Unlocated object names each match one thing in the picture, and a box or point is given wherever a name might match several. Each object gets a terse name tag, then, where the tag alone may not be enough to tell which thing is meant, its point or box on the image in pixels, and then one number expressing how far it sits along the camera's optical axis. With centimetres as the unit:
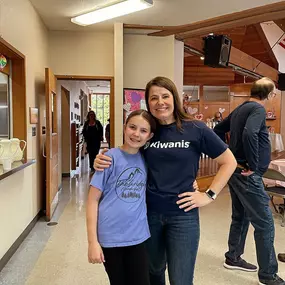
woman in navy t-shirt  151
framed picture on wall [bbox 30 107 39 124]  372
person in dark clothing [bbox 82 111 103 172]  799
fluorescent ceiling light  342
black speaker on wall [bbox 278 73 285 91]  956
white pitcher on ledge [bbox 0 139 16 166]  262
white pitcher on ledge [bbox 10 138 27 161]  298
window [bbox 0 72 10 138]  343
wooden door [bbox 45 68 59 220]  404
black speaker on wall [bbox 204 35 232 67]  538
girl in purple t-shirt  146
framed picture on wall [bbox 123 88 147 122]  482
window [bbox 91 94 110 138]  1633
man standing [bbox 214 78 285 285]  239
